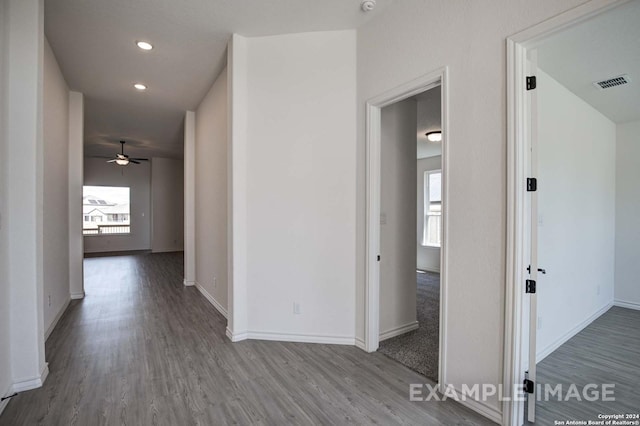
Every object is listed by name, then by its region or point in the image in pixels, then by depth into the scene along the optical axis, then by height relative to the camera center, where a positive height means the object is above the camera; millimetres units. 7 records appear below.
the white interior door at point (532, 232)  1885 -126
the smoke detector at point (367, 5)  2674 +1773
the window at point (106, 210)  9875 -14
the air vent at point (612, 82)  3152 +1341
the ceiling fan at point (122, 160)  7653 +1222
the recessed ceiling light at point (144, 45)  3355 +1787
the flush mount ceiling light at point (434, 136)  5561 +1344
